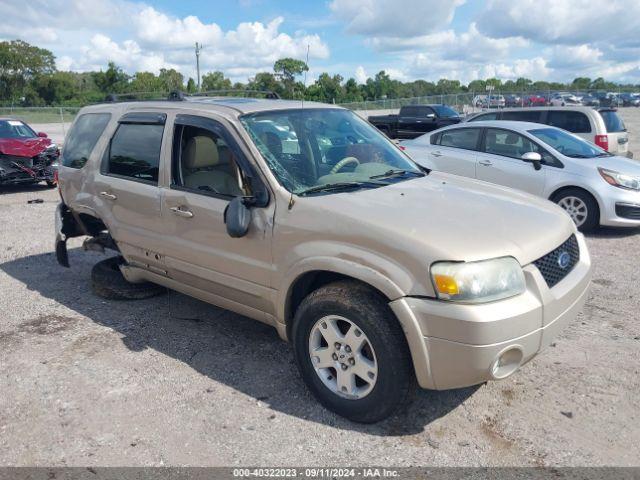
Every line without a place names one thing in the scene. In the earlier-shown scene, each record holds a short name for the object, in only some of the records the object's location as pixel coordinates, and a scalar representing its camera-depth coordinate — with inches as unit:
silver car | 295.9
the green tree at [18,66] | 2824.8
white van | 418.3
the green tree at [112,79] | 2607.8
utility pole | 1943.9
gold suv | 114.0
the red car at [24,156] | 466.9
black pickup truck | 781.5
